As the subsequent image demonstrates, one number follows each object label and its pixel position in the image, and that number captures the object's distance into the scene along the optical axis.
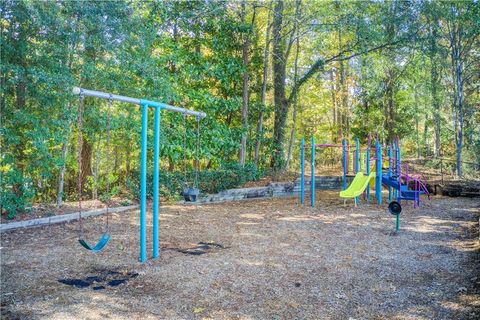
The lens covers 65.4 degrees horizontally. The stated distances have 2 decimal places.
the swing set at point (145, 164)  4.67
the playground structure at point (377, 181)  9.04
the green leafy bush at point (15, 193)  6.69
